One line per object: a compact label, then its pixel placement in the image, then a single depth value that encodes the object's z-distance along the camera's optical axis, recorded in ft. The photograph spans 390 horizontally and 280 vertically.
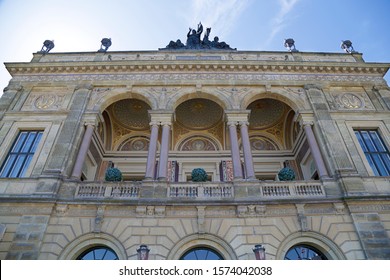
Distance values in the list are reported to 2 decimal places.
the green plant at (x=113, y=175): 38.83
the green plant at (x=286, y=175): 38.42
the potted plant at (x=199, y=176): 39.17
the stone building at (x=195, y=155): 32.14
